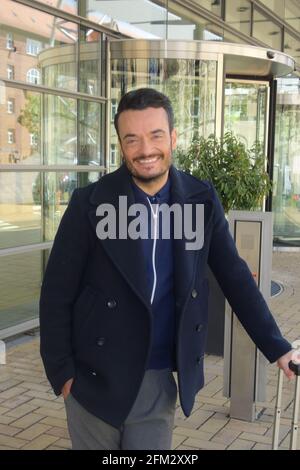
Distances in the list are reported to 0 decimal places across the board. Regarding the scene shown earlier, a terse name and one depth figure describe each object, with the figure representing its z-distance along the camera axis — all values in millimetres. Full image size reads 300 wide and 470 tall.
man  1948
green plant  5434
